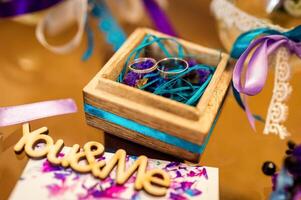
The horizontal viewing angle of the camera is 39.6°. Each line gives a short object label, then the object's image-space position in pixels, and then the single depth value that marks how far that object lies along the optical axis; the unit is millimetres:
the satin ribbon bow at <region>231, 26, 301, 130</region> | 547
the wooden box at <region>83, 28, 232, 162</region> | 479
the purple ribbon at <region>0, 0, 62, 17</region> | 722
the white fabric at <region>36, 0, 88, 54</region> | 732
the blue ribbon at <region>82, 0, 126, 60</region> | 751
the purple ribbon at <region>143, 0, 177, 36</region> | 777
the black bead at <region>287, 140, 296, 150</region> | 473
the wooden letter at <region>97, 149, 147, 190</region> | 469
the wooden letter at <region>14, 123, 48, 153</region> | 511
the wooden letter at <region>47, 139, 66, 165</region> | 486
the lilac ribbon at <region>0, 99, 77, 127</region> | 574
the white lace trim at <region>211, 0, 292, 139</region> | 573
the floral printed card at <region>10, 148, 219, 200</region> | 458
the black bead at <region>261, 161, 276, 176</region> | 494
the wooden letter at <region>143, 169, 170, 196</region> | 458
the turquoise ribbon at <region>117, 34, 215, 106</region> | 534
